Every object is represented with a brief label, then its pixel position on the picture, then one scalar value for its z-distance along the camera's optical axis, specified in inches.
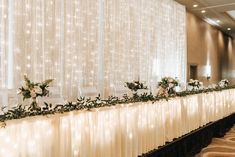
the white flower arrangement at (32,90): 129.6
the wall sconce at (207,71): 560.3
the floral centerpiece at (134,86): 217.5
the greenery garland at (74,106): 107.3
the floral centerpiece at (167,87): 201.3
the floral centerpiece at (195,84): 303.6
